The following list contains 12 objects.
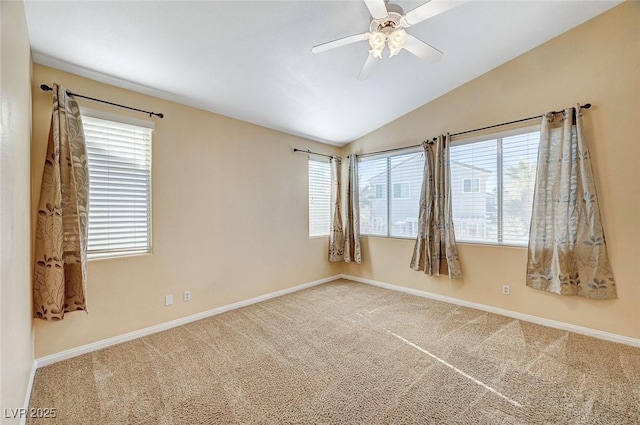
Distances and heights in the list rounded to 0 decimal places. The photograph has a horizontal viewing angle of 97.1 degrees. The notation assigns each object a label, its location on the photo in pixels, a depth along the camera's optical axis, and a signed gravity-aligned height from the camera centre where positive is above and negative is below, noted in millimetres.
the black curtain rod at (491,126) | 2857 +1061
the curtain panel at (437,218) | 3738 -67
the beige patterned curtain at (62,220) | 2232 -38
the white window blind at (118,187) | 2648 +273
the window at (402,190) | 4359 +365
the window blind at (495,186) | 3293 +331
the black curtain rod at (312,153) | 4497 +1022
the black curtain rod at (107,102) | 2314 +1069
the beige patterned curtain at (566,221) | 2791 -89
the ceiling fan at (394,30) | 1798 +1292
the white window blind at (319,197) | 4797 +288
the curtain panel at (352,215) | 4910 -26
